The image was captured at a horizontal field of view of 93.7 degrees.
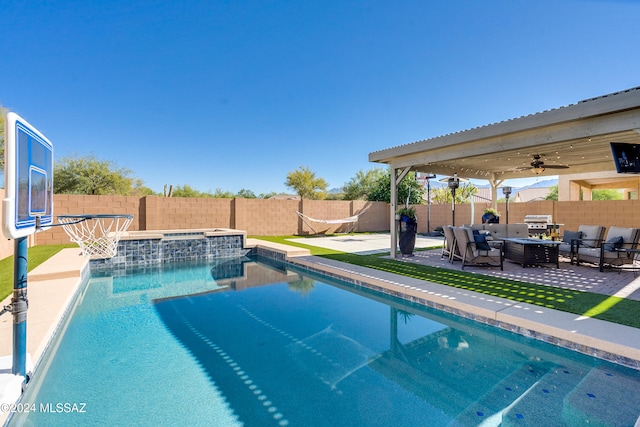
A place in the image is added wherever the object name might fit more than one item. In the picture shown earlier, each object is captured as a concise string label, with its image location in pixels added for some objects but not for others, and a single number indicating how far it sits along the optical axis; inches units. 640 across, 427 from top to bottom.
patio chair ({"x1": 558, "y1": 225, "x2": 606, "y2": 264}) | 214.8
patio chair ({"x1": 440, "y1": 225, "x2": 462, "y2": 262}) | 220.4
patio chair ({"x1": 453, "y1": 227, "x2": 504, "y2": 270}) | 197.3
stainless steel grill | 324.4
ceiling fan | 238.0
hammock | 466.6
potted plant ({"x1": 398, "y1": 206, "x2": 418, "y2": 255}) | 256.4
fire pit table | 203.6
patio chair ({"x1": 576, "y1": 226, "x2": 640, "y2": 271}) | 192.5
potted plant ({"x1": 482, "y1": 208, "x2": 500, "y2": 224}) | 315.0
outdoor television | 147.4
